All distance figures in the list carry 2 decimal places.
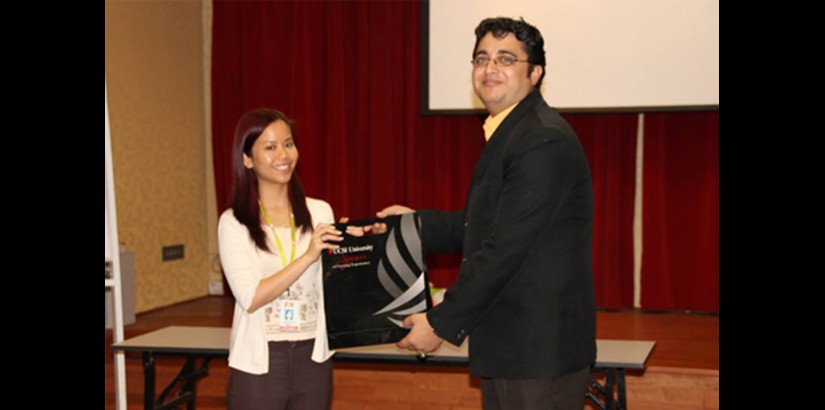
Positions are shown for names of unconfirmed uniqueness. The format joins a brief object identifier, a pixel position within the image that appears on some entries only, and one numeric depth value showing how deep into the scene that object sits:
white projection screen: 5.64
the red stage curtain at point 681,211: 6.05
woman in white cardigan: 2.43
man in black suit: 2.03
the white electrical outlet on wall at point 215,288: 7.38
